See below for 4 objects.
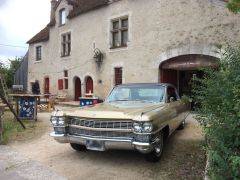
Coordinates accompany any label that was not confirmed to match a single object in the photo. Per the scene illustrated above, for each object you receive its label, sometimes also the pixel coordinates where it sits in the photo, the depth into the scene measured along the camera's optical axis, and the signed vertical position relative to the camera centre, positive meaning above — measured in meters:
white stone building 8.88 +2.57
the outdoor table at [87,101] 9.60 -0.65
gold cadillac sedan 3.20 -0.65
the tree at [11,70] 24.21 +2.46
